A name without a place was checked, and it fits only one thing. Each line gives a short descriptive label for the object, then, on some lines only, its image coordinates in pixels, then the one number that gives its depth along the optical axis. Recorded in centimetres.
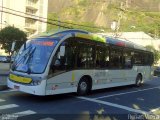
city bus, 1298
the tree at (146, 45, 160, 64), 5733
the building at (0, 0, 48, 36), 7096
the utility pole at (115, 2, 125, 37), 3738
